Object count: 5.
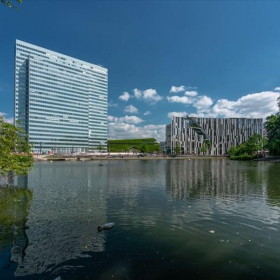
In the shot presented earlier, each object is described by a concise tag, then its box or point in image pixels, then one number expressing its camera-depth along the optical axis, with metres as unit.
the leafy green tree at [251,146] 143.60
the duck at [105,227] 14.24
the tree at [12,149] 16.02
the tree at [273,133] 111.25
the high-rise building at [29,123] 197.88
